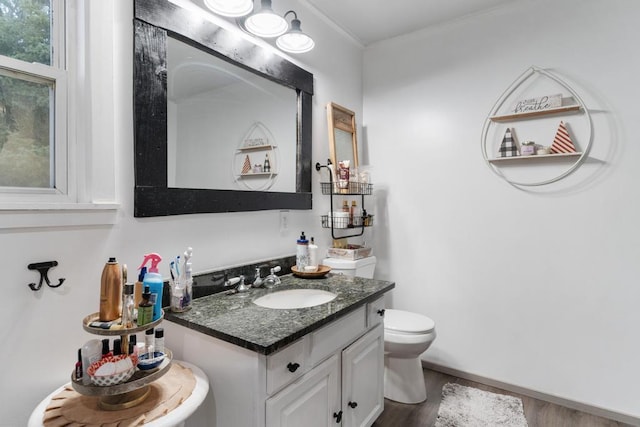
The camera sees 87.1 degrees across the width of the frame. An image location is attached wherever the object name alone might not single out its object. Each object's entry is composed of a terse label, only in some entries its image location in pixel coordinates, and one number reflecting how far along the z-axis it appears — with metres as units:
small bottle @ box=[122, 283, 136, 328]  0.96
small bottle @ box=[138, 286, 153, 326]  0.97
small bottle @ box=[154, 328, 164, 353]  1.06
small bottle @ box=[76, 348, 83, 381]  0.93
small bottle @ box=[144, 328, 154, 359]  1.04
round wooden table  0.89
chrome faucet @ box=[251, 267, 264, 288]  1.70
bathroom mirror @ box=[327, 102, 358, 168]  2.40
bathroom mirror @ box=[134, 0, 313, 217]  1.33
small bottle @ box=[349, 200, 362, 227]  2.44
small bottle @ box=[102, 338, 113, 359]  0.98
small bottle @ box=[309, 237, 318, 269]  1.99
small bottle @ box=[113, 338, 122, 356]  0.95
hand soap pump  1.97
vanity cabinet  1.08
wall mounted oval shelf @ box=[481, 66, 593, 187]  2.00
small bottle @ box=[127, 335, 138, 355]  1.00
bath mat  1.90
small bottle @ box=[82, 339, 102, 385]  0.93
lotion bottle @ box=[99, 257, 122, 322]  0.97
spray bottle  1.02
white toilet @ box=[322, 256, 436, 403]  2.00
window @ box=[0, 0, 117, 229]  1.05
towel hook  1.04
